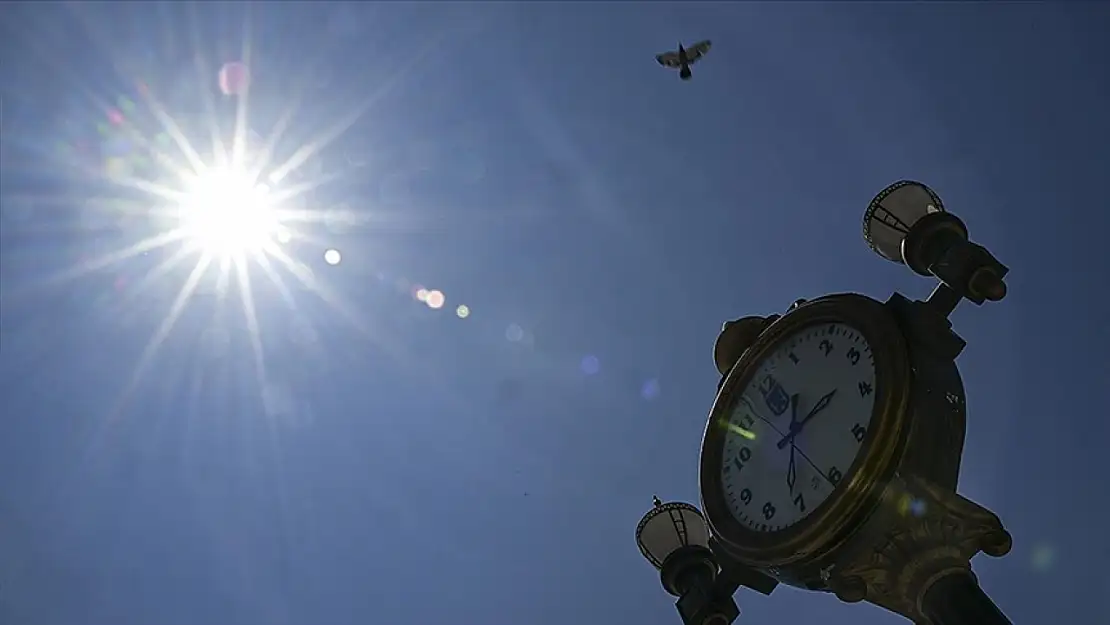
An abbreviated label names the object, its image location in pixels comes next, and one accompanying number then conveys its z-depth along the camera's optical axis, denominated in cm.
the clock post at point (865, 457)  484
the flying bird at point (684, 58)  1858
